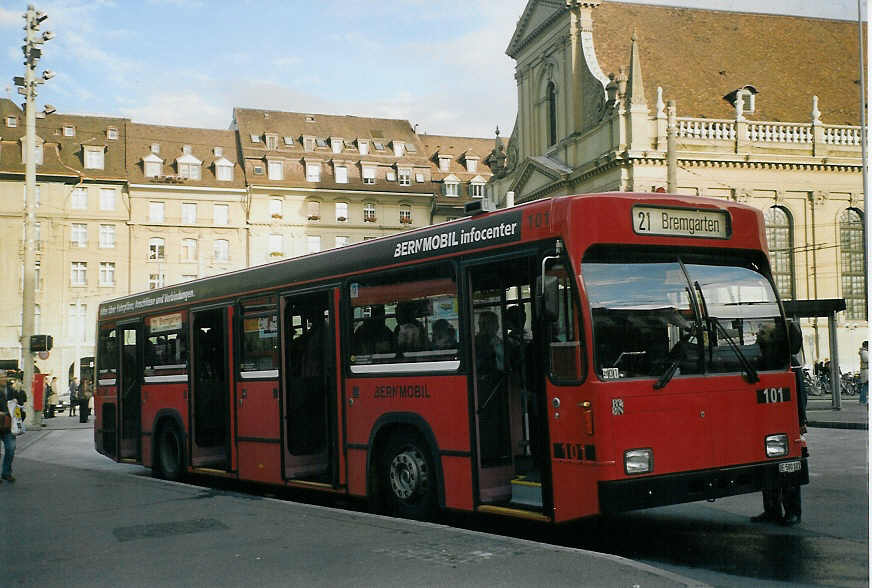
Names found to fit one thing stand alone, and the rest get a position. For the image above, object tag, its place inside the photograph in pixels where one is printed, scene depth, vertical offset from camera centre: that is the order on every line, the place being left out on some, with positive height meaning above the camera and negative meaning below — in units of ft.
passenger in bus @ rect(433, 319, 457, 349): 30.25 +0.68
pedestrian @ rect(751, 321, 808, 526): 28.07 -4.53
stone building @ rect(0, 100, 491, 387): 195.72 +39.59
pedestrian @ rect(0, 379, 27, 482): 46.93 -3.21
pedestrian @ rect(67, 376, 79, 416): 132.98 -3.28
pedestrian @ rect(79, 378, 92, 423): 121.29 -3.74
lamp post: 34.83 +9.55
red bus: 25.31 -0.26
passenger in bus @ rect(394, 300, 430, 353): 31.60 +0.89
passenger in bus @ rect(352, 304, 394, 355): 33.32 +0.81
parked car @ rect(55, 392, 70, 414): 139.44 -4.79
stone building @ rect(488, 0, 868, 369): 140.67 +36.44
